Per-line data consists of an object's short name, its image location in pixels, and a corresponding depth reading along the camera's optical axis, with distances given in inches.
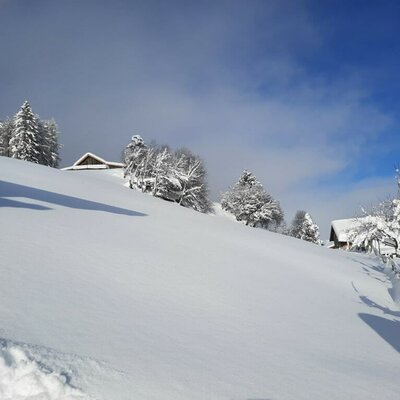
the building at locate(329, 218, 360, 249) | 2241.6
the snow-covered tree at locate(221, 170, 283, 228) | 2299.5
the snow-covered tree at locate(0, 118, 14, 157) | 2063.2
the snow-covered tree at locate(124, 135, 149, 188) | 1604.1
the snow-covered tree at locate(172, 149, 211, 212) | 1823.3
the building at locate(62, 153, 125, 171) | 2365.9
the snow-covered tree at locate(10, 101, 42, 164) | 1813.1
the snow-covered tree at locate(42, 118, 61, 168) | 2046.0
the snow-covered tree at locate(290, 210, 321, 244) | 2738.7
